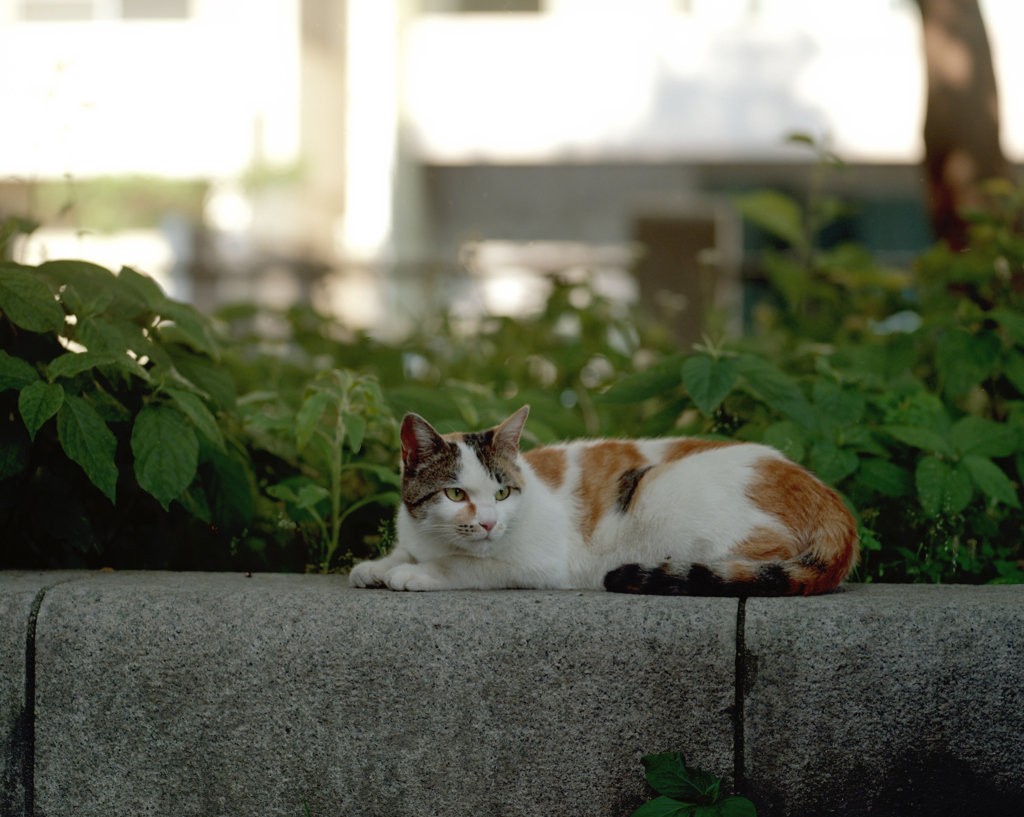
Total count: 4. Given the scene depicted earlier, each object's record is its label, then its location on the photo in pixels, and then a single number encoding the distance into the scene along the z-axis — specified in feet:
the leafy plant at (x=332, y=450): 7.77
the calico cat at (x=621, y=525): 6.65
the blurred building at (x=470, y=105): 31.99
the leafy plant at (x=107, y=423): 6.79
